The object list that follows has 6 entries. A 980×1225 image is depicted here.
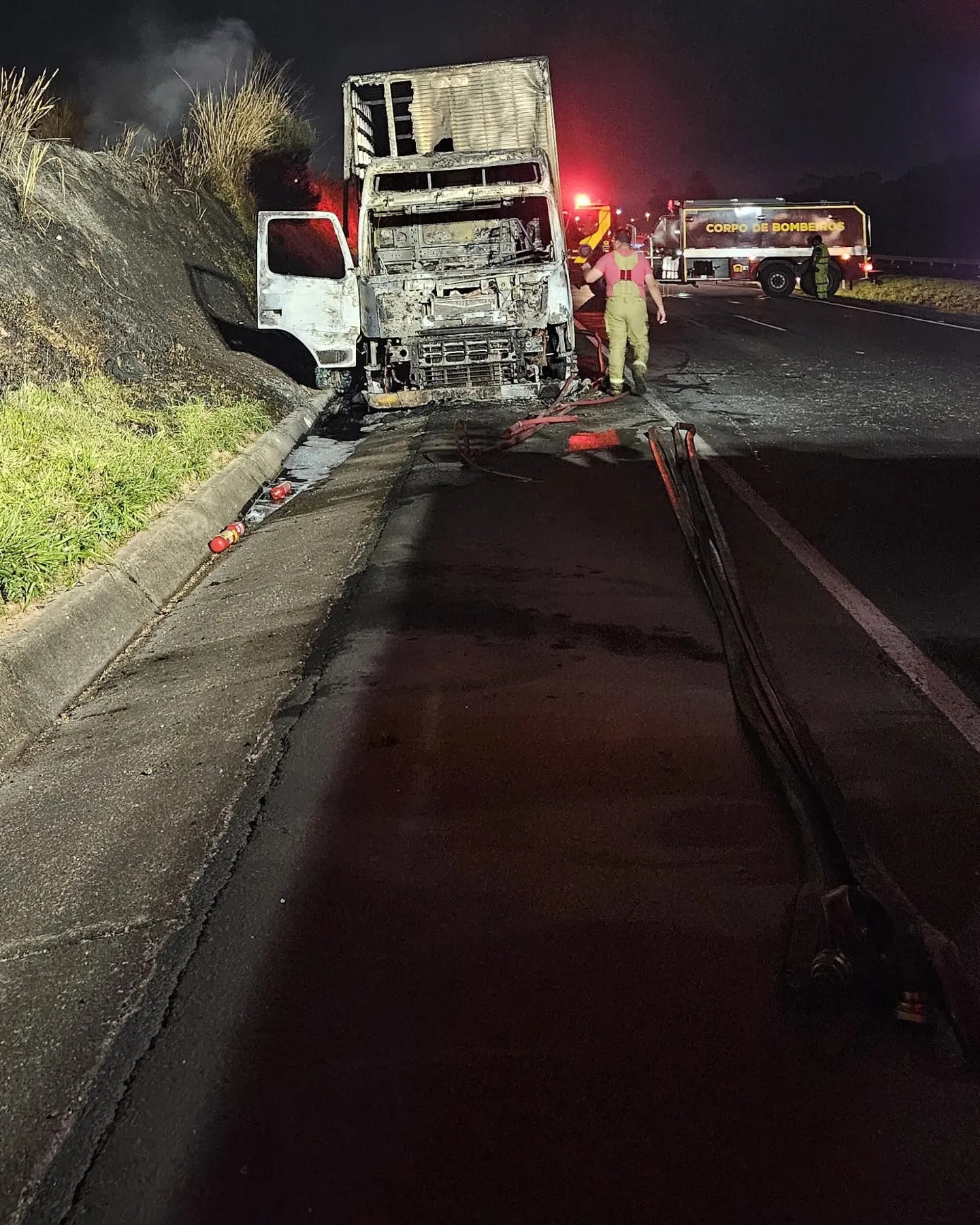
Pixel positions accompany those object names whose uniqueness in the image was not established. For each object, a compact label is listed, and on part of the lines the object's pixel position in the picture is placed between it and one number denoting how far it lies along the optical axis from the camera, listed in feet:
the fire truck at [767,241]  98.22
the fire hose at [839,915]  8.15
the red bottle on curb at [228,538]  24.25
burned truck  38.78
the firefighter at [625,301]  39.52
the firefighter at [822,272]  94.89
